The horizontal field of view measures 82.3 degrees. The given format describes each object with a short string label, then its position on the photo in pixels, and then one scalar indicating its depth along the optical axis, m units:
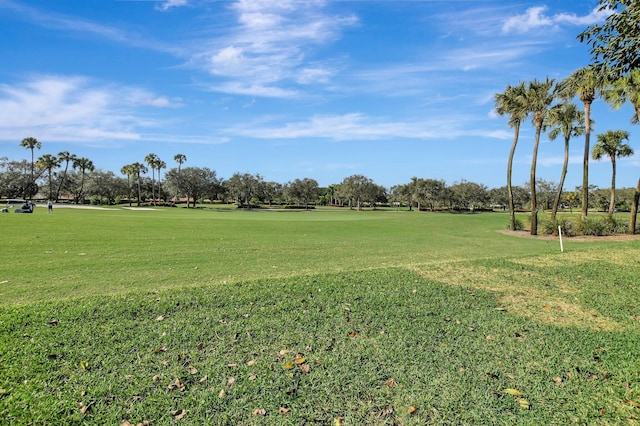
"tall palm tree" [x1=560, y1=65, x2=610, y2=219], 24.91
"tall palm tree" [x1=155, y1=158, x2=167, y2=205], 95.96
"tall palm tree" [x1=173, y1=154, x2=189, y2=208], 94.38
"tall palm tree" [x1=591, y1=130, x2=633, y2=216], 34.91
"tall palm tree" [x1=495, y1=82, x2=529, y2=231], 26.67
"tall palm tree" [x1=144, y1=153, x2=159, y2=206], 94.00
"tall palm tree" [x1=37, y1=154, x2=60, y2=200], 83.50
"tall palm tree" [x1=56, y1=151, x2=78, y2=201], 86.44
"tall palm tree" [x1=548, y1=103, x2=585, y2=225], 26.31
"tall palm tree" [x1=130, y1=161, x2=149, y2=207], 90.75
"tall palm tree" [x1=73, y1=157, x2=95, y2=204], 89.44
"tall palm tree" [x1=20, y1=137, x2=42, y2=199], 81.75
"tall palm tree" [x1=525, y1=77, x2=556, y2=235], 25.45
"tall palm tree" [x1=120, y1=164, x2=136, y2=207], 90.50
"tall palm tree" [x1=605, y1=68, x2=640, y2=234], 18.48
